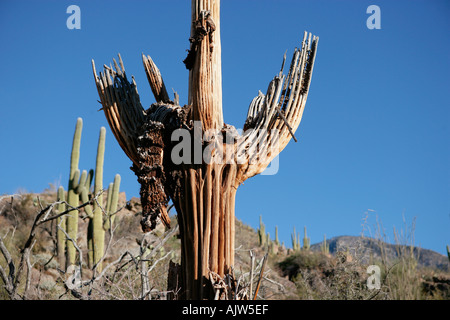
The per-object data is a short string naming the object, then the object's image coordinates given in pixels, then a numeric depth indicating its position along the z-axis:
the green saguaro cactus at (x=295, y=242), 22.47
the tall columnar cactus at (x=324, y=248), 20.83
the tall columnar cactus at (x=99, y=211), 12.41
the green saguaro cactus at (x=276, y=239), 24.27
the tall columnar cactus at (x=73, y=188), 12.19
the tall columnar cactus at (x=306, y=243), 22.66
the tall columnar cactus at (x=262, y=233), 21.14
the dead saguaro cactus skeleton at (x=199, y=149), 3.89
